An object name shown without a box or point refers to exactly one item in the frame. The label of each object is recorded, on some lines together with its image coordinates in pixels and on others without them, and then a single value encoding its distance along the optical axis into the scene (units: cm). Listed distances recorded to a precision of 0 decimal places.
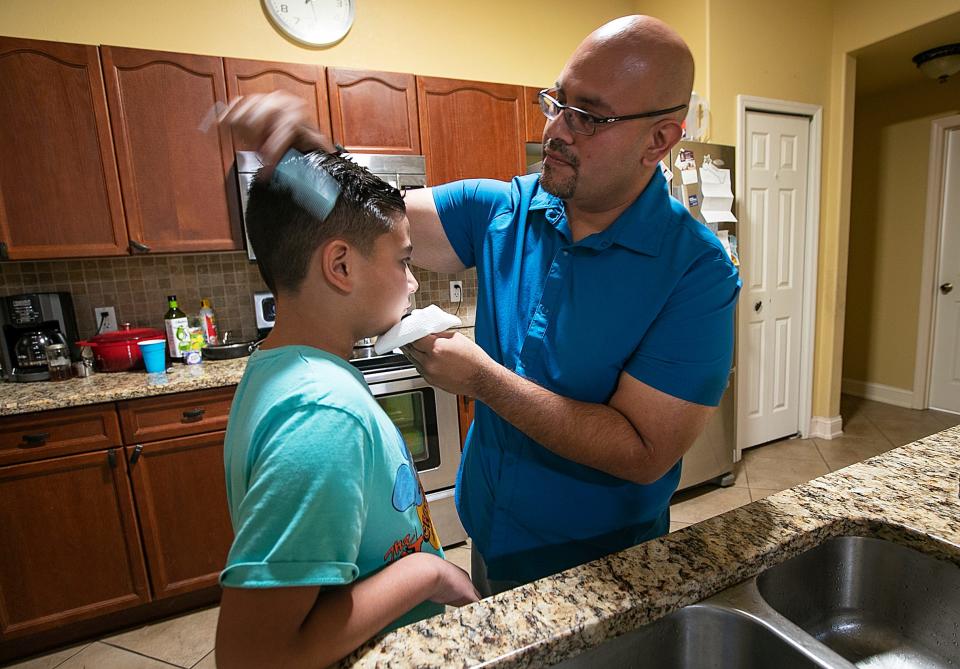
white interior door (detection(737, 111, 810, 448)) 315
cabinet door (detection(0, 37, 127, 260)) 194
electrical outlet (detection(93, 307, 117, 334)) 239
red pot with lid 218
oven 228
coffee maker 208
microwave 221
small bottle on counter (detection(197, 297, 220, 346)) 245
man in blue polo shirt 87
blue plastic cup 213
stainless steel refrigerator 269
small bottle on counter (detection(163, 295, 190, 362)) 232
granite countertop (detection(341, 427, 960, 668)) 52
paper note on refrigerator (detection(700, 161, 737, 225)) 274
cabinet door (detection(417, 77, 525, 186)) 254
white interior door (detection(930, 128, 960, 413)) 375
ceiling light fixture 307
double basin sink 58
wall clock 249
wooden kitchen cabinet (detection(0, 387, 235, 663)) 185
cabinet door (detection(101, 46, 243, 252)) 208
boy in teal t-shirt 48
